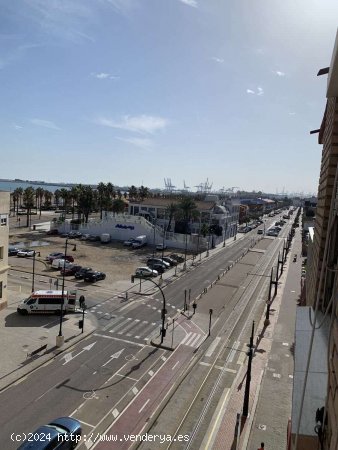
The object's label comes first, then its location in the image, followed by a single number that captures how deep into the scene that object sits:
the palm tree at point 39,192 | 151.57
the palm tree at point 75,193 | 103.69
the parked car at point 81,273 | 50.78
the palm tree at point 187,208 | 87.52
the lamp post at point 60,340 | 28.38
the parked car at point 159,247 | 75.81
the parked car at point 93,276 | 49.56
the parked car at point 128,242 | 79.19
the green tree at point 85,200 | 96.81
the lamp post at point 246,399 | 20.72
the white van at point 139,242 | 78.06
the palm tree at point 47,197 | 164.44
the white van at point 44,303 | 34.72
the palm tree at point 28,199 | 97.38
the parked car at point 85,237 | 84.11
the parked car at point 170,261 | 62.79
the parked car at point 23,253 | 61.62
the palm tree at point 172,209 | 91.00
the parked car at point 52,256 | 59.83
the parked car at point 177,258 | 65.50
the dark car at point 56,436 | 16.27
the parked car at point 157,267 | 57.73
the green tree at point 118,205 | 113.56
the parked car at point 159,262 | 59.81
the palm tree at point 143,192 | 129.62
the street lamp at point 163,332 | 30.17
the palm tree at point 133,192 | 137.06
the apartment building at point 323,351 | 7.20
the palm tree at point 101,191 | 117.60
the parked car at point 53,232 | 87.38
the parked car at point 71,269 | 53.12
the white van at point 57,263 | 55.78
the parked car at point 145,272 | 53.94
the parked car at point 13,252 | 62.41
